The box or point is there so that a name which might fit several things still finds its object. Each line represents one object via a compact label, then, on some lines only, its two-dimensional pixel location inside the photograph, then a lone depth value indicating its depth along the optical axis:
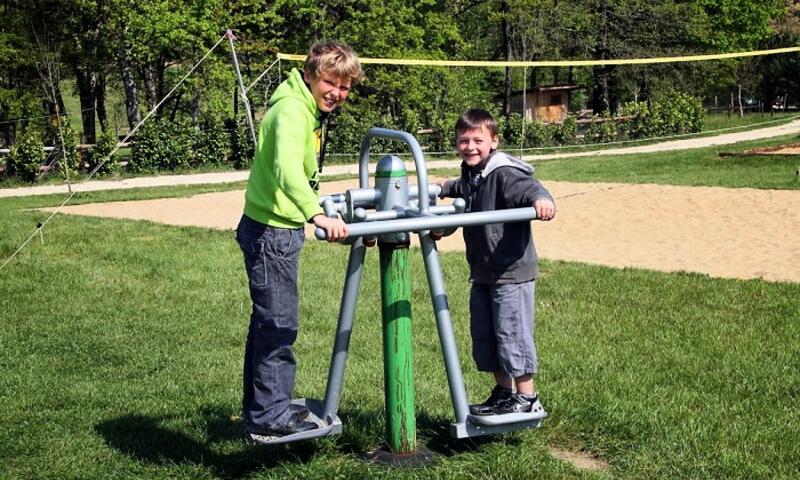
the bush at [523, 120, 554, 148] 28.62
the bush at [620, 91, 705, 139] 30.12
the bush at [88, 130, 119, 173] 24.06
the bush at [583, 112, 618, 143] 29.36
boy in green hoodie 3.47
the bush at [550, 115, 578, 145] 29.14
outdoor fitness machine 3.35
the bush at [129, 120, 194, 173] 24.62
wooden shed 36.75
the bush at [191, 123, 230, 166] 25.48
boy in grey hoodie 3.68
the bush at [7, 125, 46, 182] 23.22
